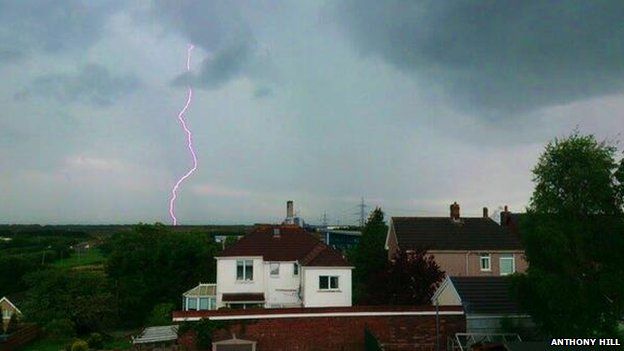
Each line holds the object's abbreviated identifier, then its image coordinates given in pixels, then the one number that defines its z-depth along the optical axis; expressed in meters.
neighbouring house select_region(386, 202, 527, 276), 42.16
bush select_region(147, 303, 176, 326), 34.12
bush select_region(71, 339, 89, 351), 26.61
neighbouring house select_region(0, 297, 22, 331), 41.28
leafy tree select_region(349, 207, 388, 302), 41.62
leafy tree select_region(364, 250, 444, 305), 30.80
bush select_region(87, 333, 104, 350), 29.45
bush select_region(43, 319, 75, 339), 34.56
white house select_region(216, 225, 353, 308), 33.47
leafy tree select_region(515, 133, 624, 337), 18.39
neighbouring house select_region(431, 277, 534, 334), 24.53
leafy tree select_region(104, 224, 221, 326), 40.88
